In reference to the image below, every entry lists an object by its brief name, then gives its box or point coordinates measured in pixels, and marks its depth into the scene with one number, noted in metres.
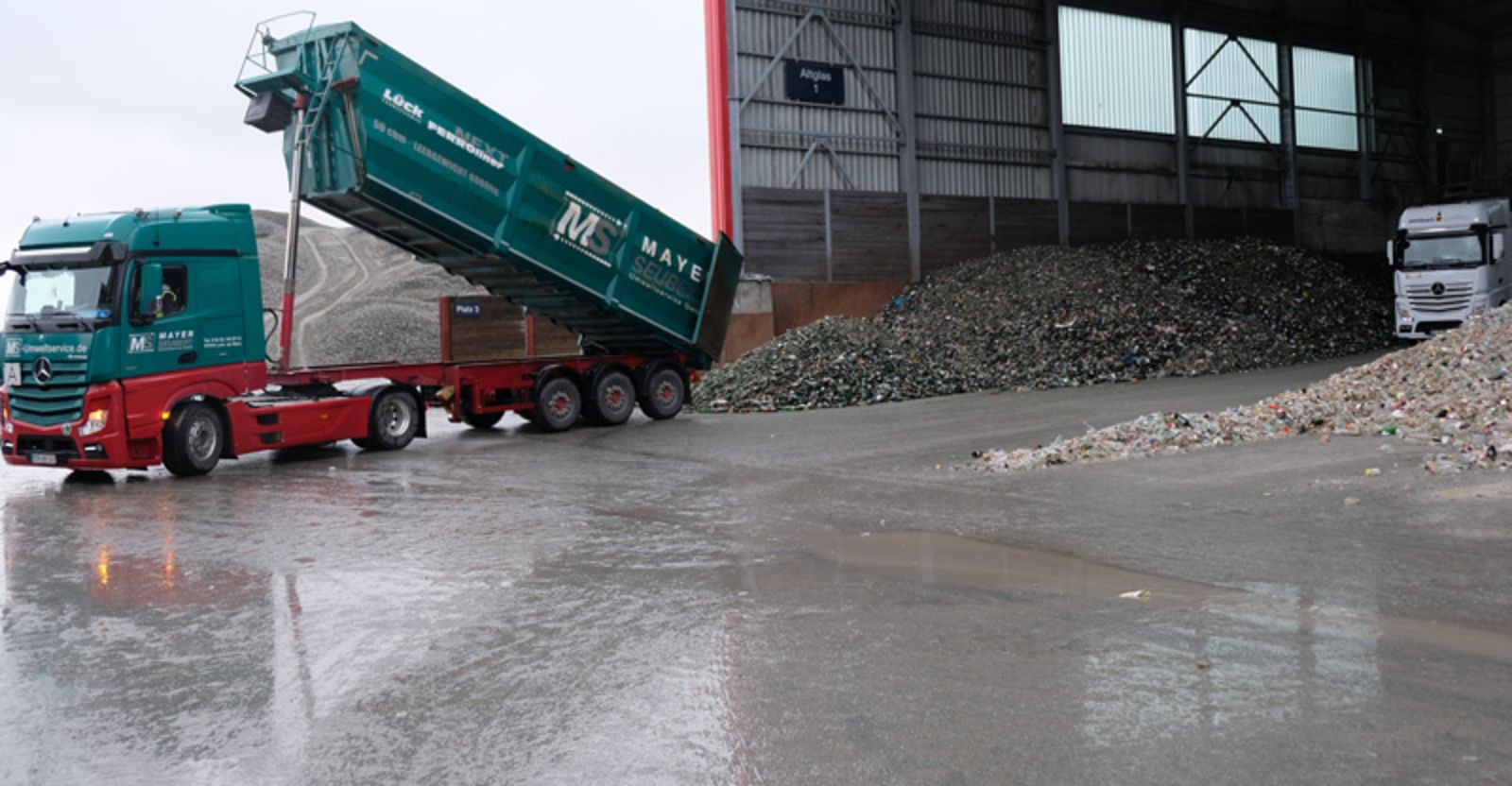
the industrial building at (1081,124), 26.39
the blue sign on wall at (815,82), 26.33
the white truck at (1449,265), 25.19
